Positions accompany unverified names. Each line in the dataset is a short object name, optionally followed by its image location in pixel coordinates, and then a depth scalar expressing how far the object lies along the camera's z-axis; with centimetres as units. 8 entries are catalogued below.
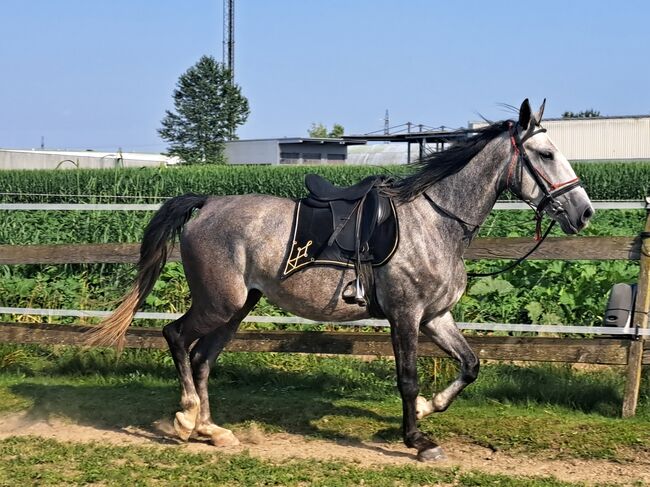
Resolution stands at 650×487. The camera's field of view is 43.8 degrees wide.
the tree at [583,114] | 8684
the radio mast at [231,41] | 6119
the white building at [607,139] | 4953
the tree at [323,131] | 10688
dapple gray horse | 557
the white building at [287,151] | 5131
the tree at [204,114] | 5775
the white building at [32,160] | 4612
